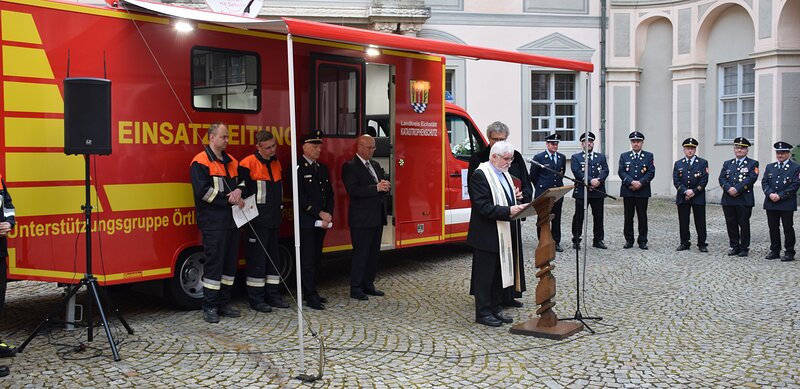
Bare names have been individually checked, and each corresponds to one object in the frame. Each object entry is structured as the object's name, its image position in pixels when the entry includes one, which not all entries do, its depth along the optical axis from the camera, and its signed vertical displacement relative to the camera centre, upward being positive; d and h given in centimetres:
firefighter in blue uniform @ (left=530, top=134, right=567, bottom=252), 1130 -24
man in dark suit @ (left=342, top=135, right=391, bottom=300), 782 -48
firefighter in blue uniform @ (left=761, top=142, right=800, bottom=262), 1057 -56
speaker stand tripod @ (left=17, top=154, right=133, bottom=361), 582 -98
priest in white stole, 675 -65
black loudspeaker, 571 +31
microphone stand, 686 -136
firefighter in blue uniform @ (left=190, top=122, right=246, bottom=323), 670 -37
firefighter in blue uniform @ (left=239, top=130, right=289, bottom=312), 713 -58
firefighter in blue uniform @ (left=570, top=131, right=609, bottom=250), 1151 -49
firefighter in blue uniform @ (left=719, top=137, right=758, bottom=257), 1098 -54
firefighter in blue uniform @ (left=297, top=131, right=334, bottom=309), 750 -45
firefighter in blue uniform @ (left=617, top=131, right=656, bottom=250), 1165 -38
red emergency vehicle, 606 +45
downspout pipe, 1981 +219
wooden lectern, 650 -103
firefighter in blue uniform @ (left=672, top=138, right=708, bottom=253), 1141 -47
